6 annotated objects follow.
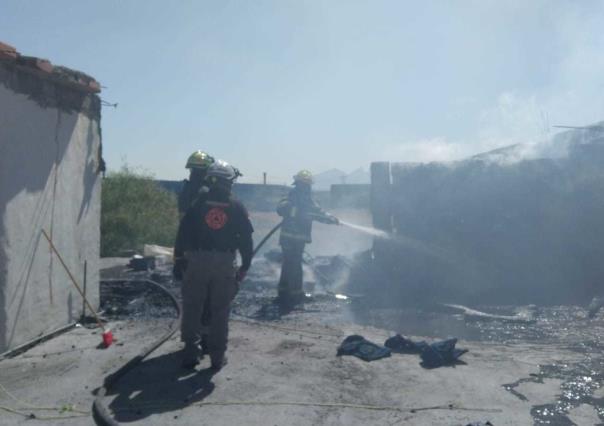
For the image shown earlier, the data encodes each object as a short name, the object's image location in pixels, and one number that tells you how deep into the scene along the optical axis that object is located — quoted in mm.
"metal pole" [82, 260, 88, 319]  8970
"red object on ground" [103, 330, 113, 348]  7535
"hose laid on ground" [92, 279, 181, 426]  4958
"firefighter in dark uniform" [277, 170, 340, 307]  10883
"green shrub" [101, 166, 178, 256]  19516
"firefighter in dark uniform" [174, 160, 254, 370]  6613
